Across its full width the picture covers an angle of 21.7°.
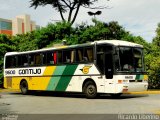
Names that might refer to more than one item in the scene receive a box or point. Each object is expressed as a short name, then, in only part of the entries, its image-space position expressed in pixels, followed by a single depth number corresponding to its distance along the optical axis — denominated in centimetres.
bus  2080
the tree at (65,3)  4609
